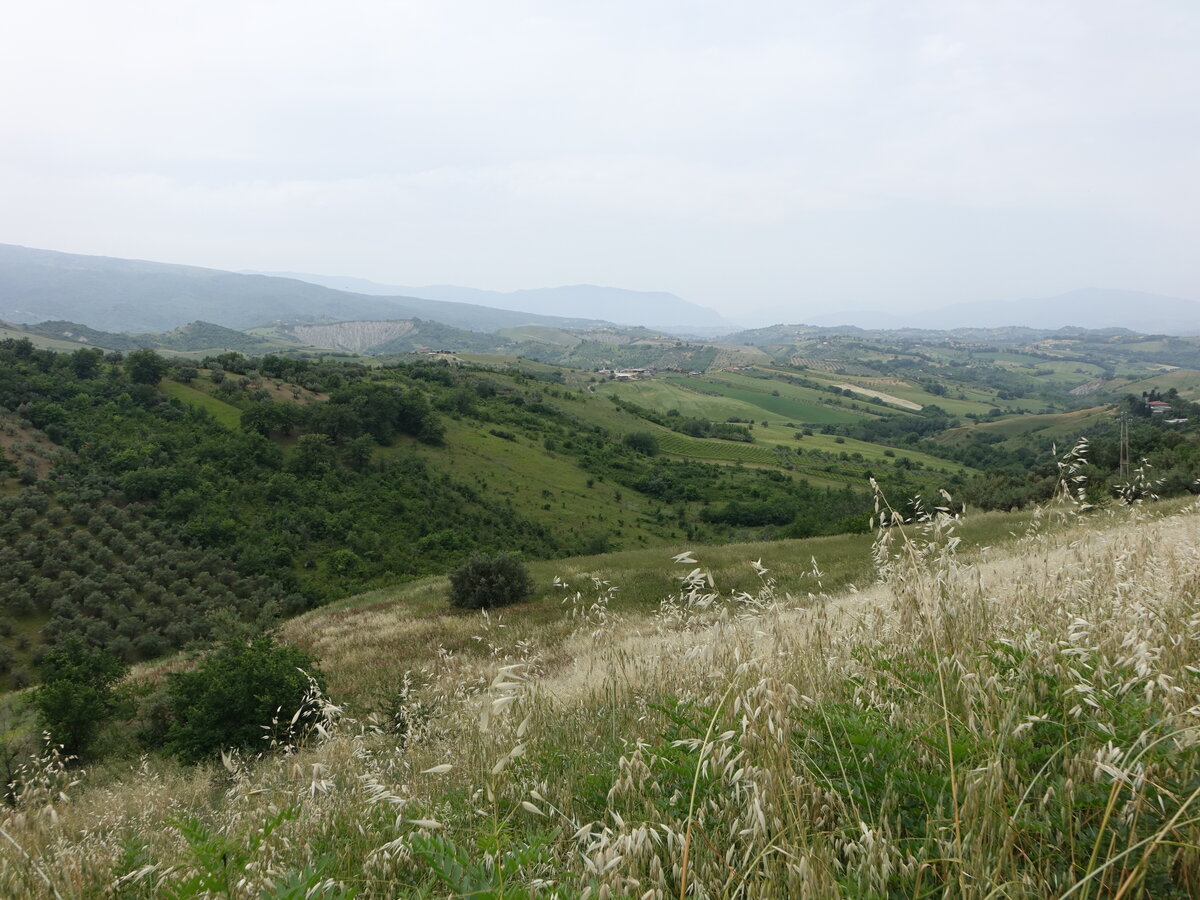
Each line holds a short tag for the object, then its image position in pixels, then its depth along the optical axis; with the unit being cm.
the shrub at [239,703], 972
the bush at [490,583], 2062
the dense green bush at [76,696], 1121
